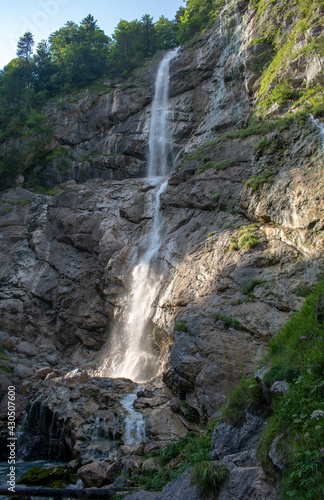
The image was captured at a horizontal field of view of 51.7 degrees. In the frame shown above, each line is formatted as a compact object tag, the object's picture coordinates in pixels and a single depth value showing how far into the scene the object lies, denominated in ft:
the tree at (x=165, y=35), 142.10
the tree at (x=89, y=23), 160.76
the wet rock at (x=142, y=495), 19.02
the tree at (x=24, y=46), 162.20
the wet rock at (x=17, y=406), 43.16
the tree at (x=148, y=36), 142.61
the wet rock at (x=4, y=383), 48.47
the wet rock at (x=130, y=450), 29.40
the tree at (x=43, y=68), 145.79
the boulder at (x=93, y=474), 26.35
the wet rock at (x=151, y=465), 25.11
